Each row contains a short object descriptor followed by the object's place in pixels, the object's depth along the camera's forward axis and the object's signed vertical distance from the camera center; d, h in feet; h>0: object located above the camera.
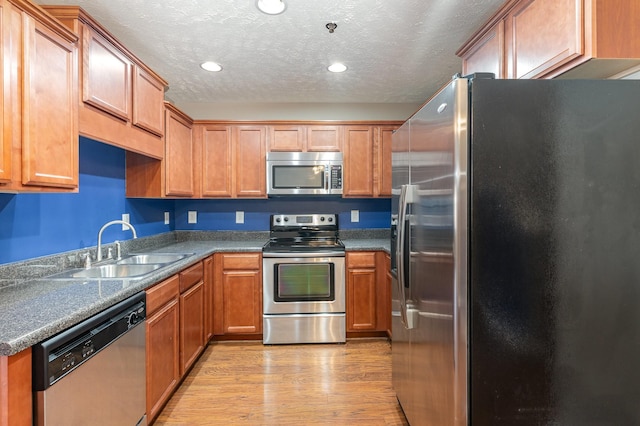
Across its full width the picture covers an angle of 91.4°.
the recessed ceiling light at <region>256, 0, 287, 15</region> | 5.61 +3.77
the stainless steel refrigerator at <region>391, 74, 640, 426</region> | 3.73 -0.47
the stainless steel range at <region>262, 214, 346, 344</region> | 9.75 -2.61
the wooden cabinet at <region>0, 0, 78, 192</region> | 3.97 +1.57
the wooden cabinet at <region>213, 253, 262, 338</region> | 9.84 -2.62
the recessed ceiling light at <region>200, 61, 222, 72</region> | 8.21 +3.93
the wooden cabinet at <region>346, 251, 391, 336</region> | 10.03 -2.61
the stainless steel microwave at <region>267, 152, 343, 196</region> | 10.62 +1.36
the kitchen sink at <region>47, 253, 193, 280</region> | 6.25 -1.22
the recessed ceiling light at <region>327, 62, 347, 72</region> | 8.28 +3.91
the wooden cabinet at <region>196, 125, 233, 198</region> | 10.76 +1.77
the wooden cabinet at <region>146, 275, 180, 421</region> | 5.89 -2.68
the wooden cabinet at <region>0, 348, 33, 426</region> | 3.22 -1.88
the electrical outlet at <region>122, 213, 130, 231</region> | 8.56 -0.15
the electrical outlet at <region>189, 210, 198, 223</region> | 11.78 -0.14
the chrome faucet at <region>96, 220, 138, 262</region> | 7.03 -0.79
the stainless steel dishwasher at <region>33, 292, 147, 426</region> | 3.59 -2.16
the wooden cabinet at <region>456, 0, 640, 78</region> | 3.87 +2.38
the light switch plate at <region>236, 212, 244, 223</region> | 11.90 -0.18
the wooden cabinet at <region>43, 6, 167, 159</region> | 5.39 +2.51
